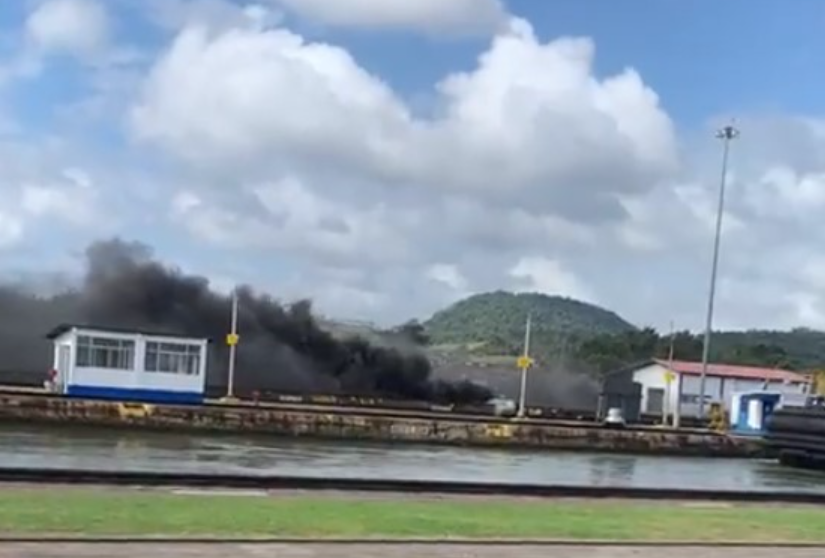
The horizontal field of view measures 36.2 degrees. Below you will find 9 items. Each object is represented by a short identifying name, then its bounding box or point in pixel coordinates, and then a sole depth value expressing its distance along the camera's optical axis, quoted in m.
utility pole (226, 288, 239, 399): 61.58
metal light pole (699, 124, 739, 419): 61.23
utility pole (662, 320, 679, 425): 73.19
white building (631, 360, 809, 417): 76.25
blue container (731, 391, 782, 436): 62.28
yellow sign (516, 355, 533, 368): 64.72
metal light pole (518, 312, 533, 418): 64.75
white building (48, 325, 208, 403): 52.78
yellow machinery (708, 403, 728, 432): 65.83
